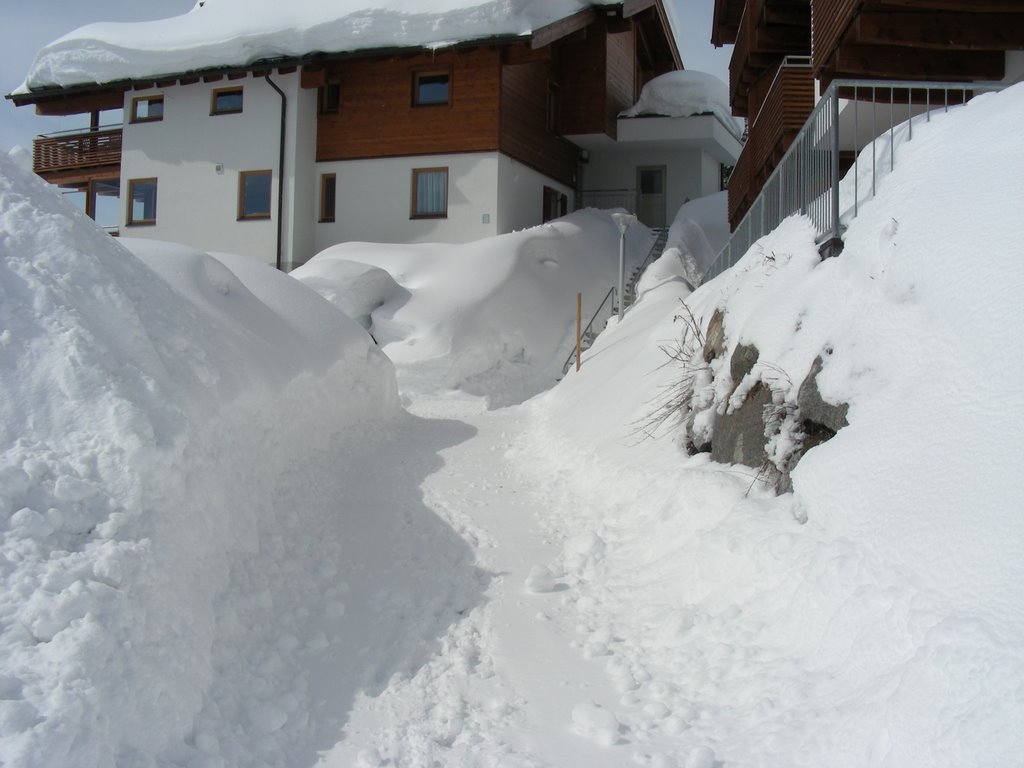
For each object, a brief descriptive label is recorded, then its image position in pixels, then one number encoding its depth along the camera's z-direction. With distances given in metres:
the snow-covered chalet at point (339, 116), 21.34
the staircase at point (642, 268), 20.94
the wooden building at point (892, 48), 10.00
